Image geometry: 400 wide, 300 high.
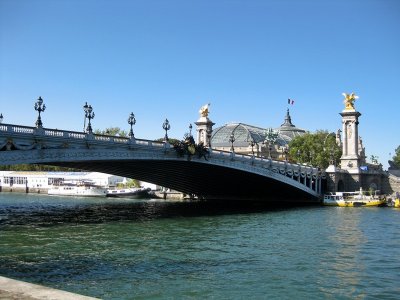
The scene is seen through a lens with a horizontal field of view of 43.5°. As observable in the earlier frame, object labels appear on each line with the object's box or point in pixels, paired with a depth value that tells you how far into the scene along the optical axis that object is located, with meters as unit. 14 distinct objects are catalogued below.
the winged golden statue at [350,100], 83.19
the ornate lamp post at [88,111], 43.12
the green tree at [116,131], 122.26
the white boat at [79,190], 105.38
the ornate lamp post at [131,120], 48.74
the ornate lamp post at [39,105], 38.25
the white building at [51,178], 121.69
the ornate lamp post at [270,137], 136.82
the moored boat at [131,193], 99.94
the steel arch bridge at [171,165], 36.47
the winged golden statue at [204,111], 89.50
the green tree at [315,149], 106.94
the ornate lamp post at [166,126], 53.31
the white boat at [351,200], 69.21
